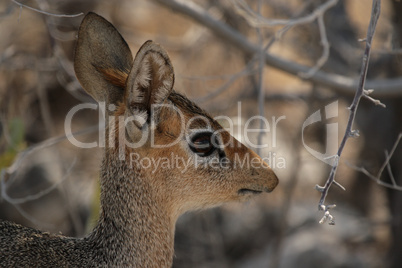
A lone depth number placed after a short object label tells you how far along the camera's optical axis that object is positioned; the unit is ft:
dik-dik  21.12
